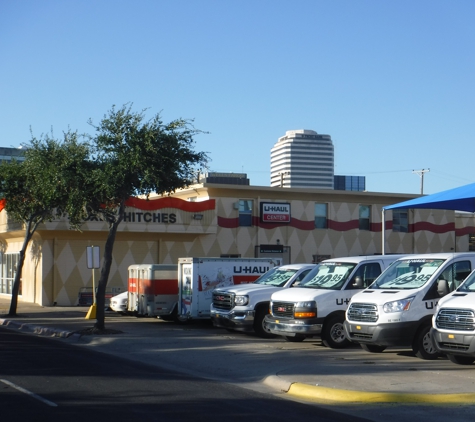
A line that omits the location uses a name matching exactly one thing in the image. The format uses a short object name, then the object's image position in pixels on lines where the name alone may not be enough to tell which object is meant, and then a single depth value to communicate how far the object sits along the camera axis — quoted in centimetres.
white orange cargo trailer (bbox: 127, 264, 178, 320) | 2378
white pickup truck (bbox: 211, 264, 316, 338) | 1959
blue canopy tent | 2044
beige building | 3416
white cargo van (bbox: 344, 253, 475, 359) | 1434
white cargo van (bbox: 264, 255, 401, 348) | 1669
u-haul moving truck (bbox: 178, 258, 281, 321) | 2239
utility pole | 6724
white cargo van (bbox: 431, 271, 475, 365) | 1247
